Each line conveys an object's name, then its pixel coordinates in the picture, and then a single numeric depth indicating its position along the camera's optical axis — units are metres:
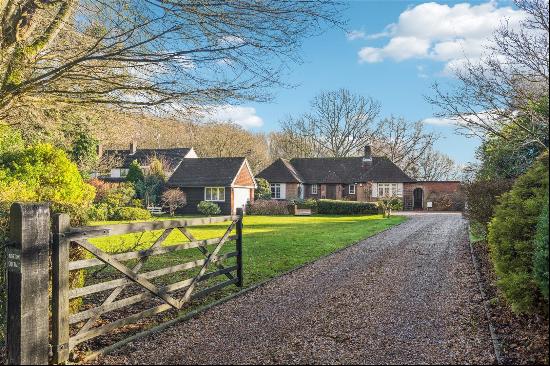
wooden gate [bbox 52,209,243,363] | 5.05
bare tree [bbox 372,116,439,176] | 56.41
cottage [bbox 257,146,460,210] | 47.75
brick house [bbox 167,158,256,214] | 39.31
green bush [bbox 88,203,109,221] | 28.68
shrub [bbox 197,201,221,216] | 37.94
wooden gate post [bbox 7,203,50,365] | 4.67
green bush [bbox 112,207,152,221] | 31.45
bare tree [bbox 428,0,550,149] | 8.69
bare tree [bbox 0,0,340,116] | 7.24
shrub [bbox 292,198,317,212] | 40.84
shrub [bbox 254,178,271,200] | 45.81
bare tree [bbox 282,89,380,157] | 52.12
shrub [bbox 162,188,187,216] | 37.25
